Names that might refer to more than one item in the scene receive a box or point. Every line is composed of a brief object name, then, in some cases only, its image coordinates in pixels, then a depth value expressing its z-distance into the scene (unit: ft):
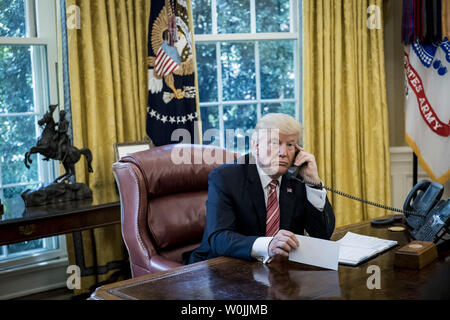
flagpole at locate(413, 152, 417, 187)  13.19
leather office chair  6.88
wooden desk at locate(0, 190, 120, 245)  7.91
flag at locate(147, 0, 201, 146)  11.14
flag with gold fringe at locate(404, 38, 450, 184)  12.35
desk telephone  5.51
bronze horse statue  9.08
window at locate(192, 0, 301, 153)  12.50
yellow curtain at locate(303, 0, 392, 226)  12.50
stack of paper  5.08
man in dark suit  6.04
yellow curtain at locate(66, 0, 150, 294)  10.56
